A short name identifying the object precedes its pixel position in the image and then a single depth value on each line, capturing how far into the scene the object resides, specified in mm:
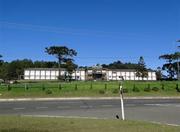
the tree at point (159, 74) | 146900
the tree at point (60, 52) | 96625
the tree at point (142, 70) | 106112
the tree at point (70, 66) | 97625
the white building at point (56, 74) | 147625
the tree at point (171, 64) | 107438
